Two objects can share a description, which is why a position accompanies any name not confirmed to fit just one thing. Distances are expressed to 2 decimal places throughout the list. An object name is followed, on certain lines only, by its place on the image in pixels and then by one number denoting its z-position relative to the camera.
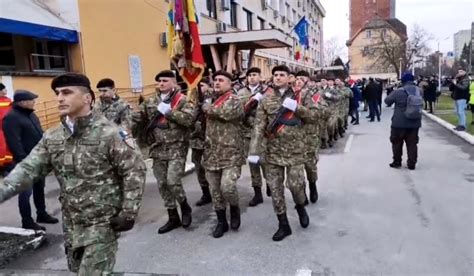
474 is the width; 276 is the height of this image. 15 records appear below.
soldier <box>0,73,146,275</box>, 2.83
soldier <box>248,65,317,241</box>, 4.83
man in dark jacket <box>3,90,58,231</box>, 5.37
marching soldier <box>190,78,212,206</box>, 6.07
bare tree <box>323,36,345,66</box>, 80.52
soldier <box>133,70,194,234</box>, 5.16
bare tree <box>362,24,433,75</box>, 50.03
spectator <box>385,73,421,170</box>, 8.18
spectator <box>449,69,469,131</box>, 12.59
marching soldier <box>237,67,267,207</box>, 6.30
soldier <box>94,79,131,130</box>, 5.51
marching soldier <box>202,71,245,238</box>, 5.04
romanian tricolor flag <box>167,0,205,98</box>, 6.81
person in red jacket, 6.70
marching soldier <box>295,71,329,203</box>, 6.30
